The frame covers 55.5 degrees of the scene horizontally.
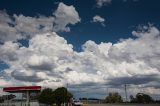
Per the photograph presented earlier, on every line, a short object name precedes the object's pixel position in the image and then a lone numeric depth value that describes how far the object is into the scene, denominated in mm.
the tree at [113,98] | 80062
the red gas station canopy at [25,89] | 45277
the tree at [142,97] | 75969
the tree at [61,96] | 41120
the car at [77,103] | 37293
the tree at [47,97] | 41994
